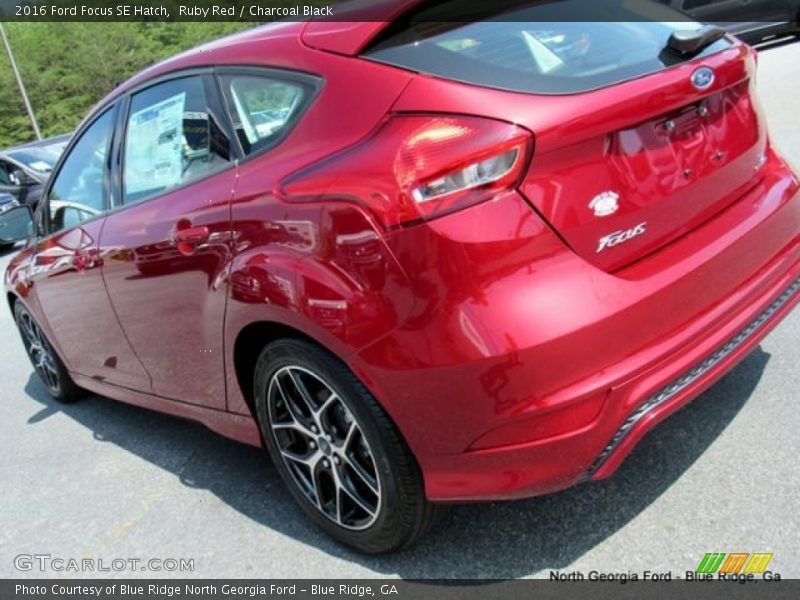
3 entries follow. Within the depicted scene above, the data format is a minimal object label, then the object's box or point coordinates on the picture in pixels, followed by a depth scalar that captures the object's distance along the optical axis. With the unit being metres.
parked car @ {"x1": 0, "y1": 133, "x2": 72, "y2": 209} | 11.66
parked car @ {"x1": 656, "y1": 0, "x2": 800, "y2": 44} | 13.86
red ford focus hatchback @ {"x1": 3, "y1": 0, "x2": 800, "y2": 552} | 2.10
